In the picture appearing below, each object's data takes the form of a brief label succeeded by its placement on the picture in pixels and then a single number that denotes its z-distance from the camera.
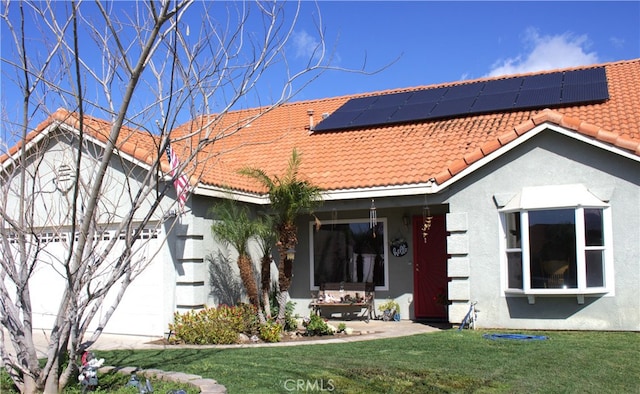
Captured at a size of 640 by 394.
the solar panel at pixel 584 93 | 14.92
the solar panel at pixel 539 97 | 15.34
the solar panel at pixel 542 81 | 16.78
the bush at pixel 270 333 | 11.81
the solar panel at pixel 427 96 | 17.86
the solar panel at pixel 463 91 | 17.52
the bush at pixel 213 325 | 11.64
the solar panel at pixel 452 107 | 16.14
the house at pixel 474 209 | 11.51
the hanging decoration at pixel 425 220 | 13.31
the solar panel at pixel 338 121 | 17.52
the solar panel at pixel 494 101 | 15.79
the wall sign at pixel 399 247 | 14.65
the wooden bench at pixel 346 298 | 14.41
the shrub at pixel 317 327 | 12.29
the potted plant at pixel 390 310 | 14.31
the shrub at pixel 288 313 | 12.92
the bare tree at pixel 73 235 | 5.84
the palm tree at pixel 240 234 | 12.70
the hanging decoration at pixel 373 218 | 13.63
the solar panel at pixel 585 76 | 16.45
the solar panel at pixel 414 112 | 16.57
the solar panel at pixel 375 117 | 17.03
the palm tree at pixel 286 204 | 12.56
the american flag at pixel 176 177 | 6.78
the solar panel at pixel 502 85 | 17.12
